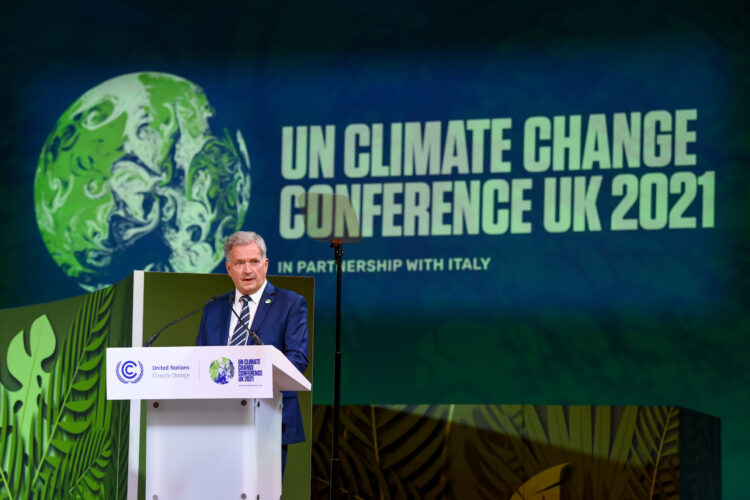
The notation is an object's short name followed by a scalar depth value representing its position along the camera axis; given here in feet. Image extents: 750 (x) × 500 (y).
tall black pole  32.37
